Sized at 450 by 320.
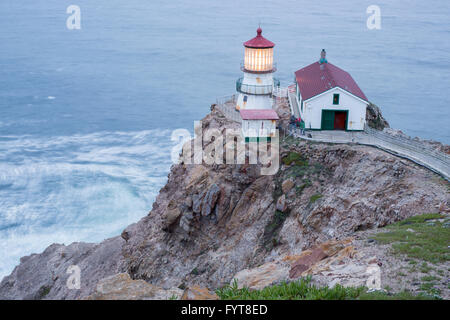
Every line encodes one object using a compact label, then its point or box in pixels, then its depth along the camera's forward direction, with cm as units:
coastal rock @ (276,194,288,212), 2942
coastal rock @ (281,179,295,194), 3022
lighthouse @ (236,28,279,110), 3734
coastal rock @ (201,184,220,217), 3272
